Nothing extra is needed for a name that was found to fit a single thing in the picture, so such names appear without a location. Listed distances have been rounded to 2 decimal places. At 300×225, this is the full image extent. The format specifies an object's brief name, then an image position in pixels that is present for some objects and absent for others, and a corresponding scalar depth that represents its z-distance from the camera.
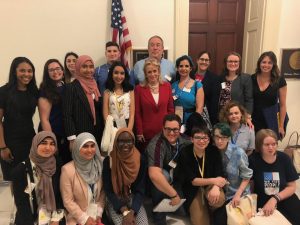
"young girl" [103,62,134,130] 2.66
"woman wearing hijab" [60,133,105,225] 2.16
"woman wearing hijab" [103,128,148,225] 2.28
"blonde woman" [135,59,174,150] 2.76
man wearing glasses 2.45
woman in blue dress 2.89
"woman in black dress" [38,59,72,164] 2.49
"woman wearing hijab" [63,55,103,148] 2.48
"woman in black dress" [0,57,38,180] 2.43
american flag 3.44
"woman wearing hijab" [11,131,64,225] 2.12
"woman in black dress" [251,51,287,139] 2.93
